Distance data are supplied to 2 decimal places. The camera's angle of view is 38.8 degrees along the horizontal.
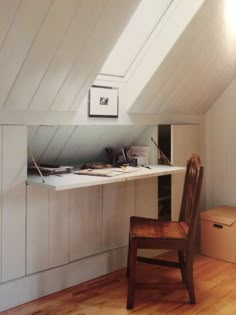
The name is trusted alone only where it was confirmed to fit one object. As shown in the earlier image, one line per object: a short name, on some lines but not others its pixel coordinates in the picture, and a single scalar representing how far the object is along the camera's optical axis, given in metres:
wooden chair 2.10
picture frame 2.36
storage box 2.82
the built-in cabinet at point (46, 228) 2.15
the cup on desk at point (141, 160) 2.76
